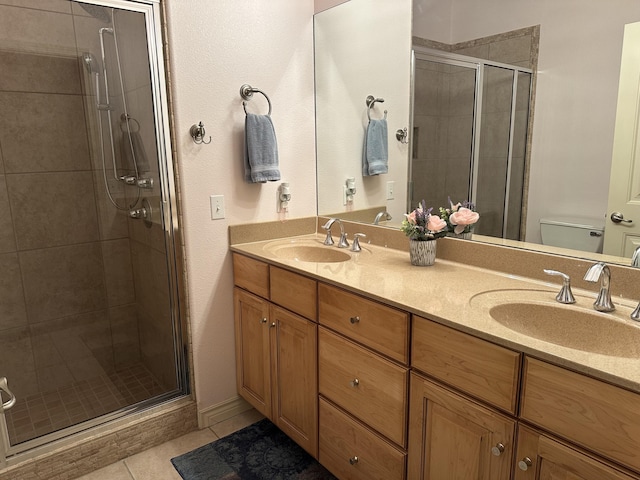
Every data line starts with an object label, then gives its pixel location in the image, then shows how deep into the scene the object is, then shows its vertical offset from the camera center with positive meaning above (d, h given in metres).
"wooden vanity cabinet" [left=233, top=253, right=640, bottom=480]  1.01 -0.68
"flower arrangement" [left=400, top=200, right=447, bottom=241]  1.80 -0.27
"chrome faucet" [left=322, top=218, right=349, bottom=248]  2.21 -0.38
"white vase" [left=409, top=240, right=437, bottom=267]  1.82 -0.38
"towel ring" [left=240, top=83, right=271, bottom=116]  2.13 +0.31
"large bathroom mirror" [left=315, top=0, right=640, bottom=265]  1.43 +0.29
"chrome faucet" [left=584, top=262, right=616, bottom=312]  1.29 -0.39
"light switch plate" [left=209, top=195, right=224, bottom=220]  2.12 -0.21
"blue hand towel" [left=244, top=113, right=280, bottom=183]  2.12 +0.05
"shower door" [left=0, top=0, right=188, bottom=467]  1.96 -0.29
